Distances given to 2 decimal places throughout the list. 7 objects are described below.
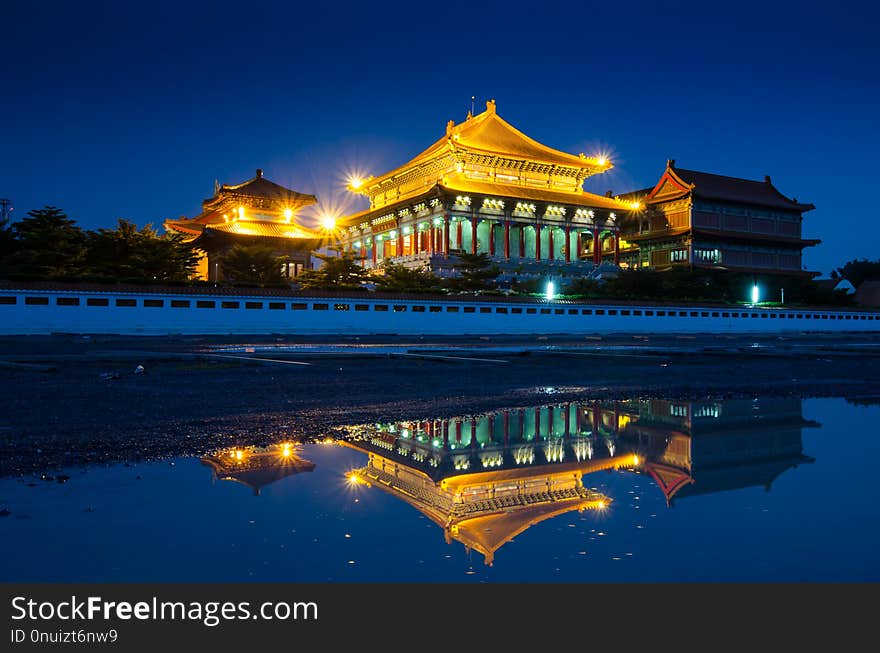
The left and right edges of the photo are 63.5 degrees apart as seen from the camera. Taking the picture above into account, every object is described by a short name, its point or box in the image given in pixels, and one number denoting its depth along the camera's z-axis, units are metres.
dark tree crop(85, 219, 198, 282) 32.75
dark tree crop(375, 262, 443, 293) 37.97
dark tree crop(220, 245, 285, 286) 37.53
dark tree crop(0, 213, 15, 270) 34.69
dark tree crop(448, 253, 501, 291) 38.72
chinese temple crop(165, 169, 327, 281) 47.81
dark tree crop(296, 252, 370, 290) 36.44
